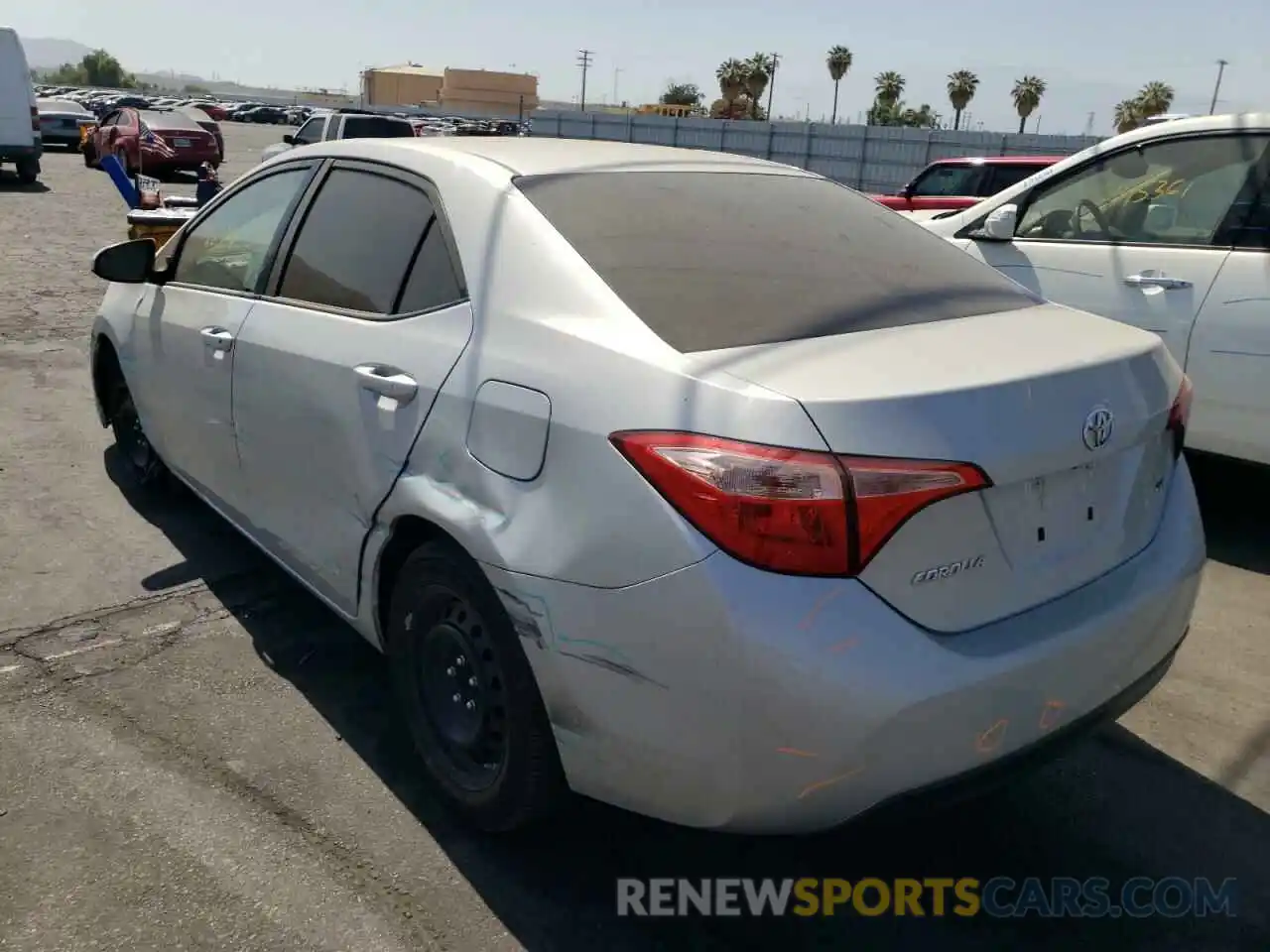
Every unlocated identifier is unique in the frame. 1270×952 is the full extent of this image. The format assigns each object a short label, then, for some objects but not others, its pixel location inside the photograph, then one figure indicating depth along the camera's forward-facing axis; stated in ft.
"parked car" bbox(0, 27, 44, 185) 59.82
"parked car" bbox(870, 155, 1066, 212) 34.53
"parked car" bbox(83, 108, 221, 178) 68.77
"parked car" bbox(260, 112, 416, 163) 56.65
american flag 67.97
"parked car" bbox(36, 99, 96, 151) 95.76
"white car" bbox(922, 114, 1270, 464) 14.51
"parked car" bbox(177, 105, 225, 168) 79.20
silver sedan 6.45
